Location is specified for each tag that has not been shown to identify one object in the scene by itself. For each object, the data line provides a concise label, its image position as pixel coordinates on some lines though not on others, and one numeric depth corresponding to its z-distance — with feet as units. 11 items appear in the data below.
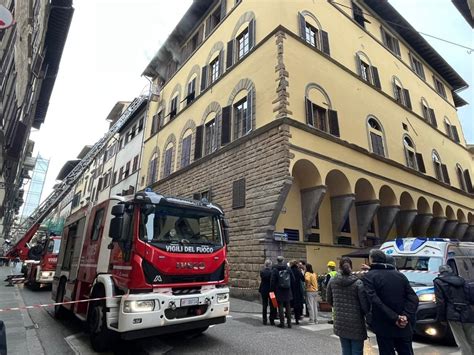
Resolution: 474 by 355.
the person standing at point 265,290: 24.66
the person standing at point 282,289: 23.45
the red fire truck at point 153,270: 15.30
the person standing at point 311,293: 26.35
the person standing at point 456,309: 13.74
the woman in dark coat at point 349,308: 12.04
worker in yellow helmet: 27.17
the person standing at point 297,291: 25.85
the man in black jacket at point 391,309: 11.32
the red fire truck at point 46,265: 41.50
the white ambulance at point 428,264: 19.62
